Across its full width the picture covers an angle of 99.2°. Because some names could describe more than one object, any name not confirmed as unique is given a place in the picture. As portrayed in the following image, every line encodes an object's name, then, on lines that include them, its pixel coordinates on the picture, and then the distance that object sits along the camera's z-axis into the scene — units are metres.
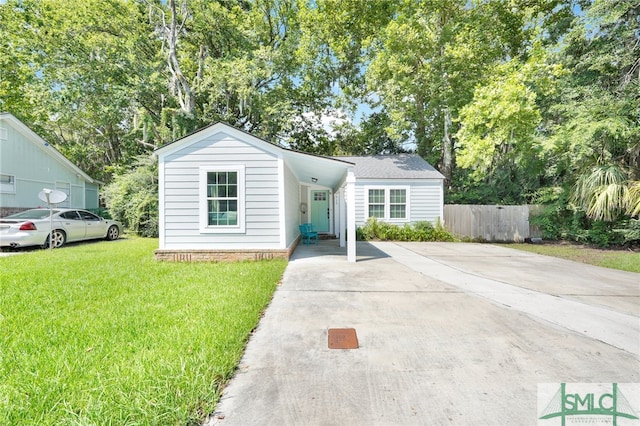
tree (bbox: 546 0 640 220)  8.65
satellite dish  7.94
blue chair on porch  10.77
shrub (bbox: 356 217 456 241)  12.10
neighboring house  11.78
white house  7.01
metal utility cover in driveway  2.84
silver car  8.16
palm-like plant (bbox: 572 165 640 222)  8.54
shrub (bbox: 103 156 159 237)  12.45
